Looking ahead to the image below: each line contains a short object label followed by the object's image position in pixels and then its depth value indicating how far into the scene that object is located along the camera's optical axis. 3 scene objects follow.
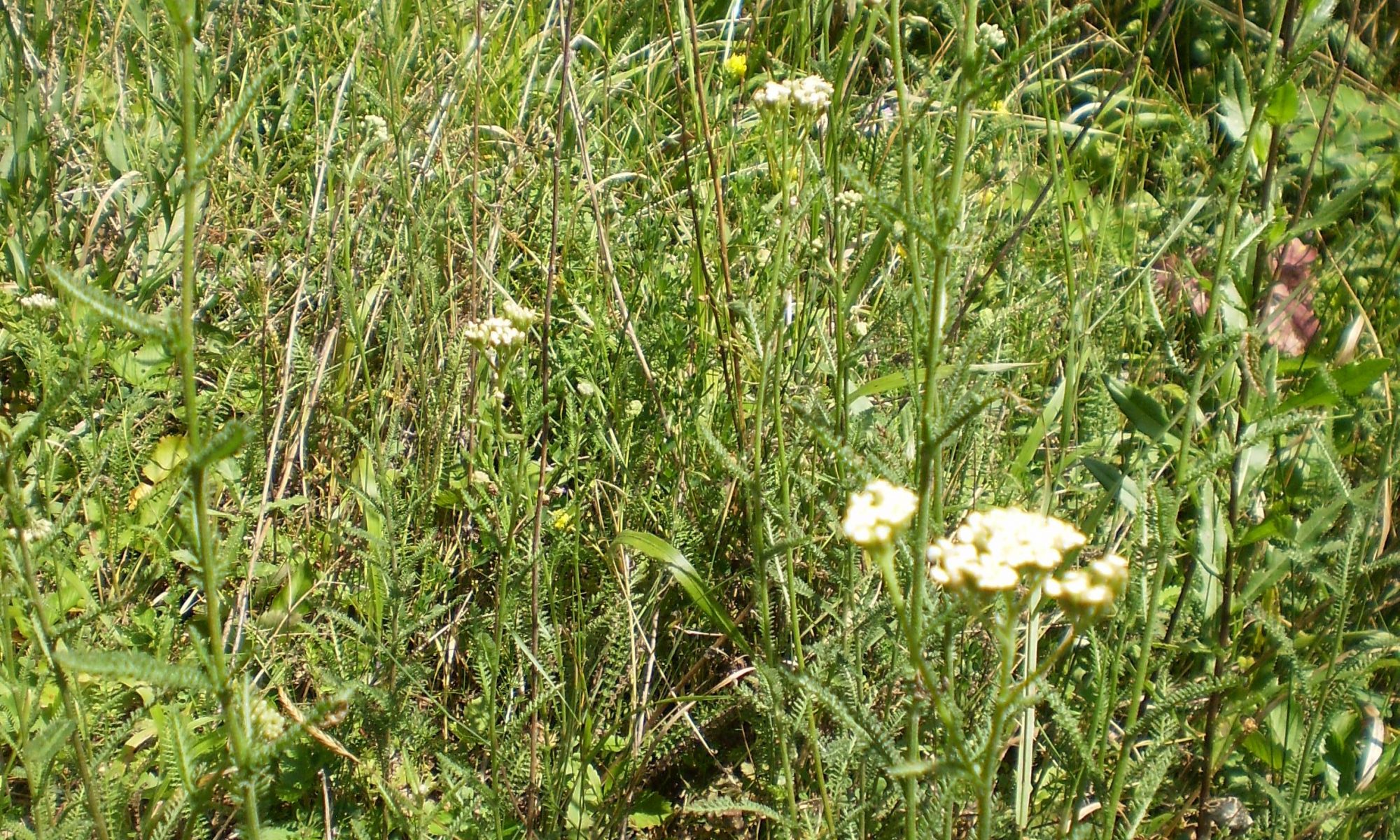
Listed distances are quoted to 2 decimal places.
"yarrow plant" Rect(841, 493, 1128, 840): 0.59
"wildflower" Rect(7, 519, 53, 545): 0.70
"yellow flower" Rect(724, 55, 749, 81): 1.14
